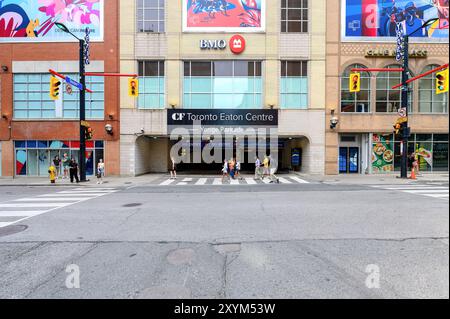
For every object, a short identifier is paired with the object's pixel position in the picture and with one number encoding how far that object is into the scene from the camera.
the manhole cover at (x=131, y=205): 8.77
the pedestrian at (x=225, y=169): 17.85
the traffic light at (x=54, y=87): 13.84
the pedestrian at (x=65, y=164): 18.70
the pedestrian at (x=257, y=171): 18.52
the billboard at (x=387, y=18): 19.92
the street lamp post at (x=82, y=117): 16.44
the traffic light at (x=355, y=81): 14.37
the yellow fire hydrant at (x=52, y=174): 16.08
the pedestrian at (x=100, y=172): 16.30
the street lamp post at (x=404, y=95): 17.00
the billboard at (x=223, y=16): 20.09
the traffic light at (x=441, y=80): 12.27
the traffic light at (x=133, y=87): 15.11
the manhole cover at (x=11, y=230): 5.62
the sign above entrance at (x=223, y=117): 20.06
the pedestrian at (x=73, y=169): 16.23
